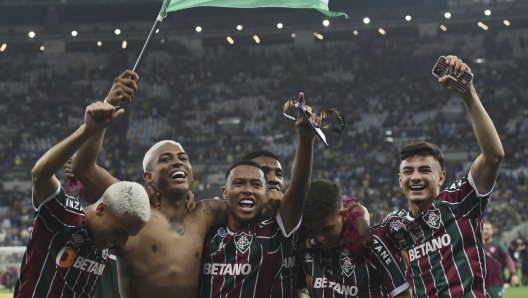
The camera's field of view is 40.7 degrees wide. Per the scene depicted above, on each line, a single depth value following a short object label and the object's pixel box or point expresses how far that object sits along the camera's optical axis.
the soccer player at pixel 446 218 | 4.45
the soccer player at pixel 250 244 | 4.48
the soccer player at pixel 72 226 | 3.93
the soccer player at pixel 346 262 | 4.61
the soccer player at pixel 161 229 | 4.54
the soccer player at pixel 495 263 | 10.98
